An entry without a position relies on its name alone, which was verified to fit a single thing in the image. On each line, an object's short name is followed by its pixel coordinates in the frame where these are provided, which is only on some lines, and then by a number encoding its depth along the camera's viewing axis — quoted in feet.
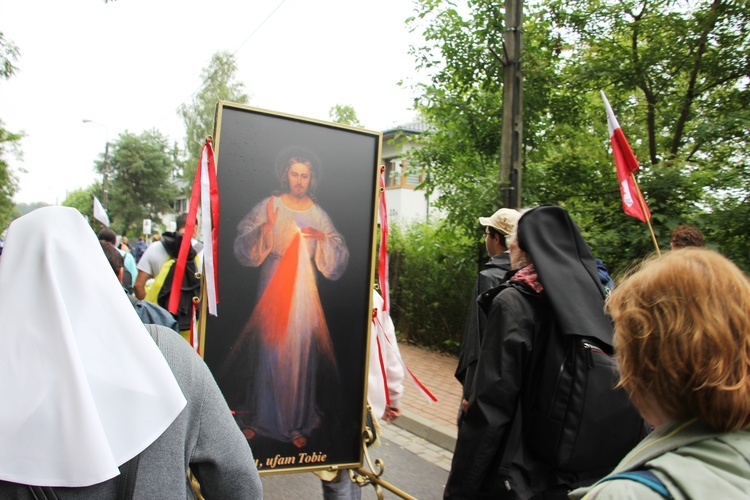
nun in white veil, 3.72
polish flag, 15.16
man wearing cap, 9.98
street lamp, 126.11
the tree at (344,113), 132.93
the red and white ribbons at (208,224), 8.74
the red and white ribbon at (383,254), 11.06
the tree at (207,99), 134.21
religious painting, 9.30
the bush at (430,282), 29.86
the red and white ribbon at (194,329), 9.85
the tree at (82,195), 179.37
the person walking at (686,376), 3.00
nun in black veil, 6.62
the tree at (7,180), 91.85
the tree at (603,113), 18.70
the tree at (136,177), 169.99
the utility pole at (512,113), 21.38
